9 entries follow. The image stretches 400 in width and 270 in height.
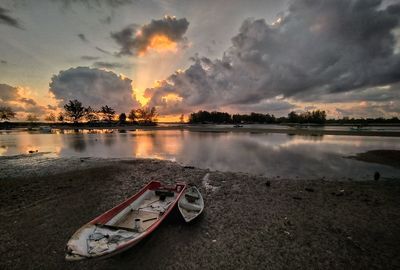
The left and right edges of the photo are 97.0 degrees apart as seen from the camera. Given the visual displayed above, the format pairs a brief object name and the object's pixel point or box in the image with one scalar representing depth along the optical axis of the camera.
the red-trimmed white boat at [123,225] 5.45
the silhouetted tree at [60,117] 183.38
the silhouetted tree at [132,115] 180.50
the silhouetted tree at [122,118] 178.38
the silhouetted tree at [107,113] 171.25
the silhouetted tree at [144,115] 178.38
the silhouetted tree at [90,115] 166.00
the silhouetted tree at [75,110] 151.00
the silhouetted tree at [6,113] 132.00
